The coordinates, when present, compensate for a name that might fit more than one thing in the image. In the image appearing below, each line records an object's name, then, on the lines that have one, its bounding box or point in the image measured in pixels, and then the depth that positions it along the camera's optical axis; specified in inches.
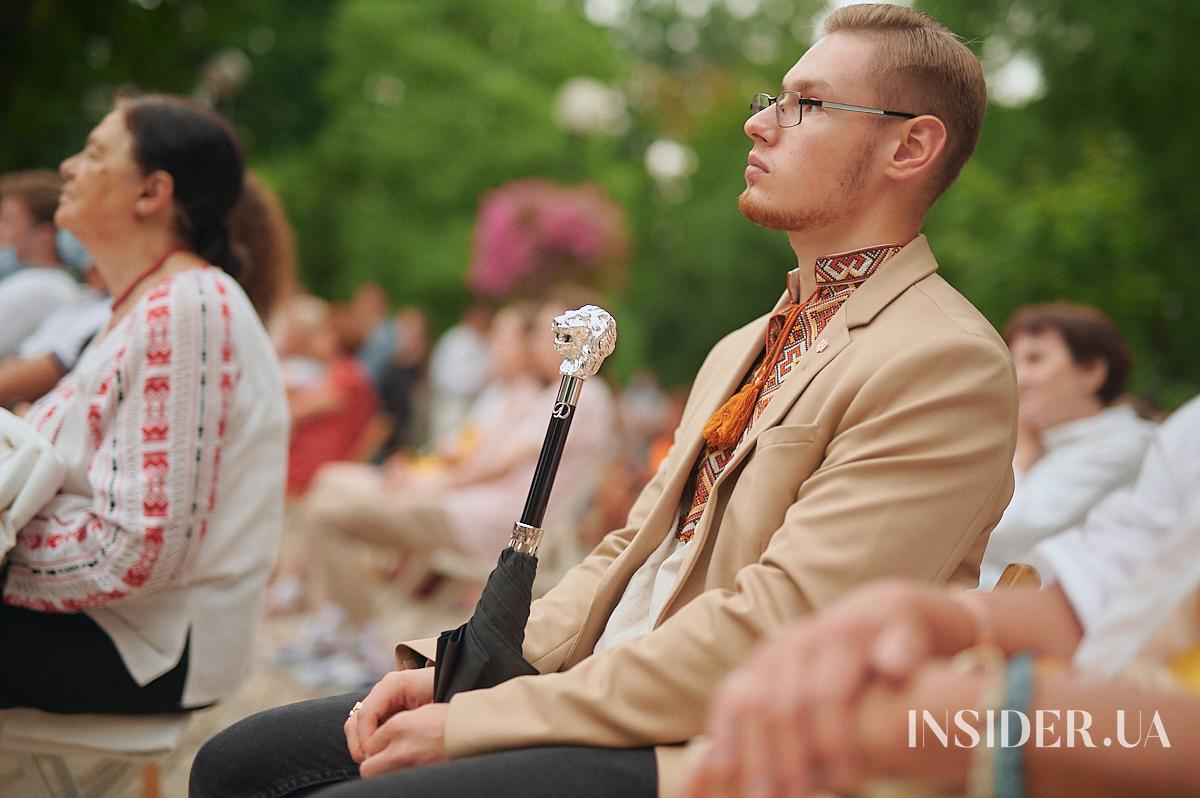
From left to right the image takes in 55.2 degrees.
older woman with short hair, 137.0
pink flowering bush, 362.9
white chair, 107.9
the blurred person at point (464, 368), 467.8
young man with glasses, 69.4
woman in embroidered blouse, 104.4
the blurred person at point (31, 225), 180.9
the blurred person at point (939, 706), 47.9
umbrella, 77.5
